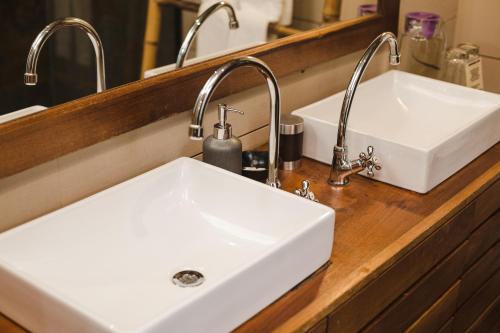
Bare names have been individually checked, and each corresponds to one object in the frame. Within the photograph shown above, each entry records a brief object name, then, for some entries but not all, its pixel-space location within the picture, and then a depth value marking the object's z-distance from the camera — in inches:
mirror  52.2
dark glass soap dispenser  61.2
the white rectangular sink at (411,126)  67.2
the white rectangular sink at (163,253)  44.7
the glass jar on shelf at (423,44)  89.3
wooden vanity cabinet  58.1
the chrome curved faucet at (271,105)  51.0
